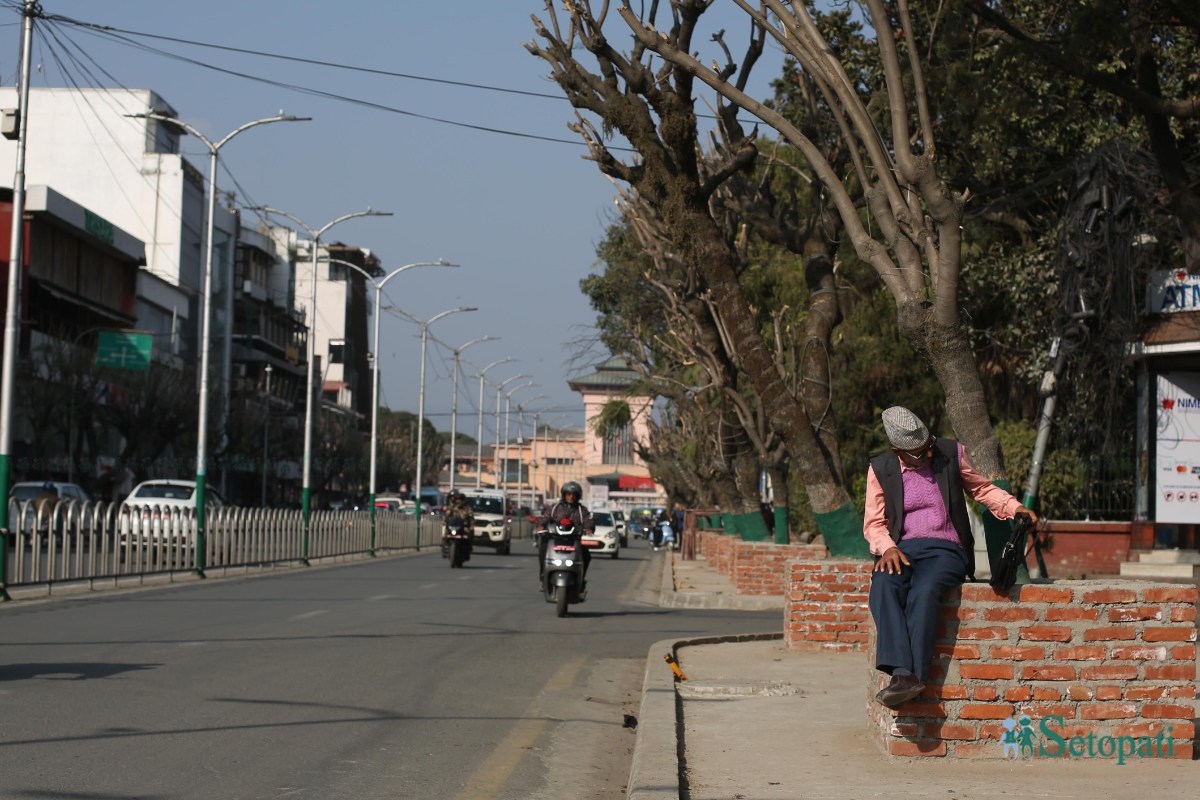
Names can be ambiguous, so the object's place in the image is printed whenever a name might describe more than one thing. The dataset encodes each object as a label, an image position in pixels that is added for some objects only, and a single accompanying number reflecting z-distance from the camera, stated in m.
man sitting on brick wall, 7.55
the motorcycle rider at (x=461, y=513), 35.69
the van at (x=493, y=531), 50.06
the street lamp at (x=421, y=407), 60.82
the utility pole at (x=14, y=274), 20.45
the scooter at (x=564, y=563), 19.92
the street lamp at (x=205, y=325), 28.14
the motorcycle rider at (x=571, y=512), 19.98
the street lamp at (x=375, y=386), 50.09
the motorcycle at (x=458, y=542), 35.31
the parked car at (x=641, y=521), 113.31
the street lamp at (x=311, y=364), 39.41
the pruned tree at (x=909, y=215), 9.92
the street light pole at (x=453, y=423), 74.62
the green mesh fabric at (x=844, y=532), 15.69
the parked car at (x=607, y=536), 54.98
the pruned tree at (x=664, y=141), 18.11
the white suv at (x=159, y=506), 24.72
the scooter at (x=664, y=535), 71.30
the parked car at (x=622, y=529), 79.66
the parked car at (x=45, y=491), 36.91
